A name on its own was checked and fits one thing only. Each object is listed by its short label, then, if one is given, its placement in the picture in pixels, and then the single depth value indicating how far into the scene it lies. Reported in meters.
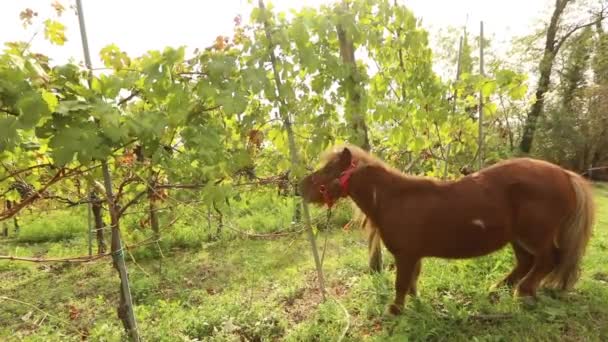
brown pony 3.14
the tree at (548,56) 16.11
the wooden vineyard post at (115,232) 2.50
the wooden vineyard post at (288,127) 3.10
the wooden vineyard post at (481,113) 4.41
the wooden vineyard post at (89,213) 6.80
